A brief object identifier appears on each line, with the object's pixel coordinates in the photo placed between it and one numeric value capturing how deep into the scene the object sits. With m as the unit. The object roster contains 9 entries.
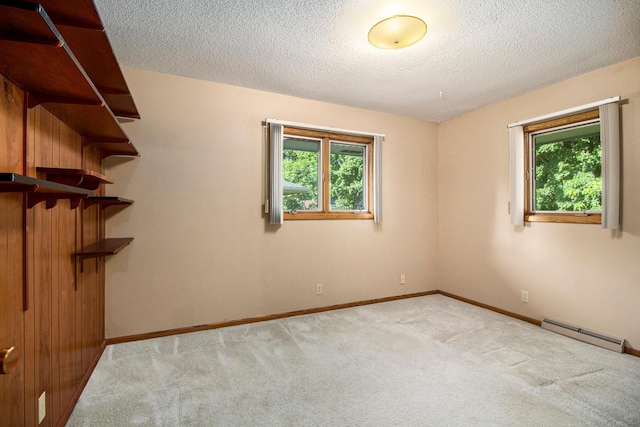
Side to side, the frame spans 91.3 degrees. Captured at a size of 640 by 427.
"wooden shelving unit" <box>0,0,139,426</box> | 1.12
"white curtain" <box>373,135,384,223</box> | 3.97
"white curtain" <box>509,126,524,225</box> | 3.41
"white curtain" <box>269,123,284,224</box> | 3.32
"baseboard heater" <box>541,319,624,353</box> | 2.64
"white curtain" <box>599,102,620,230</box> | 2.63
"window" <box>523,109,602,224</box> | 2.92
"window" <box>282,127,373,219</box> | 3.64
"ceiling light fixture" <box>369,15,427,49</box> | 2.01
